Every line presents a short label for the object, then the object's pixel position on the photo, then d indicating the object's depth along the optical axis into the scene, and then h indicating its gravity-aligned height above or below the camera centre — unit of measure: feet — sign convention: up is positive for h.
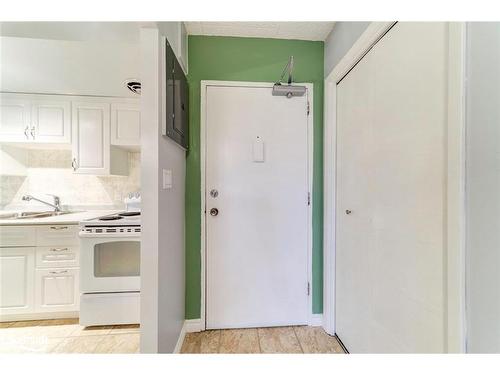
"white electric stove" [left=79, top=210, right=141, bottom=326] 5.59 -2.26
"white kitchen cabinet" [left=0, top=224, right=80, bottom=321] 5.98 -2.42
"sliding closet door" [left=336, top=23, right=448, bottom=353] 2.73 -0.11
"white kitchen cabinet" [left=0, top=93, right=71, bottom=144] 6.72 +2.11
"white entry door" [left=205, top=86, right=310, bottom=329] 5.77 -0.58
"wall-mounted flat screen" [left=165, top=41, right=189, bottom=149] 3.86 +1.75
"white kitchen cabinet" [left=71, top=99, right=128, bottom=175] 6.89 +1.54
